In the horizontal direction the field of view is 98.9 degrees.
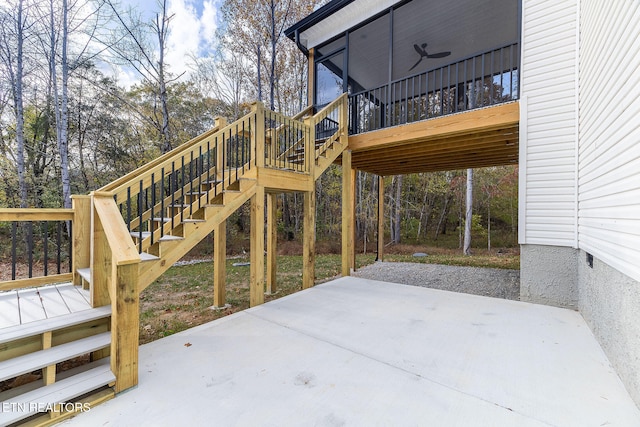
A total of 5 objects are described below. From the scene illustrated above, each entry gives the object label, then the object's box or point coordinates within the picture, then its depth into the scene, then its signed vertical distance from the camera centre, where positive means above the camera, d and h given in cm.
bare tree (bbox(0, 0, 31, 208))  700 +436
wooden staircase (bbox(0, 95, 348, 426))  179 -49
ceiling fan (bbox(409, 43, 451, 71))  672 +403
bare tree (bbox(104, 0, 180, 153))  827 +520
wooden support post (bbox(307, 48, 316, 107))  694 +355
